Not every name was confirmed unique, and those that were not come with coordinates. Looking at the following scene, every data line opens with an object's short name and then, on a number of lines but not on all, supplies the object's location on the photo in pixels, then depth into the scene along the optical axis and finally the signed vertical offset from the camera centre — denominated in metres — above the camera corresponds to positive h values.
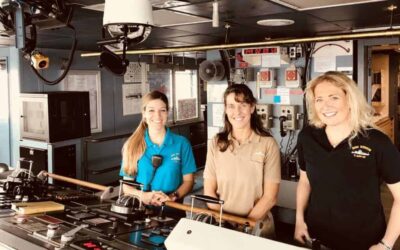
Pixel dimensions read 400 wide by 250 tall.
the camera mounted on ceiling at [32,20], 2.26 +0.46
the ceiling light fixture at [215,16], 2.58 +0.50
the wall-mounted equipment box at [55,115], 5.50 -0.20
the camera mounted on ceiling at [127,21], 1.92 +0.36
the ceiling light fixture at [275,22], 4.05 +0.74
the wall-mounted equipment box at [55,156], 5.58 -0.74
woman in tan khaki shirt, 2.42 -0.38
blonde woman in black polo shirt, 2.04 -0.37
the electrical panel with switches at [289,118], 5.48 -0.26
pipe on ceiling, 2.85 +0.44
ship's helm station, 1.51 -0.63
